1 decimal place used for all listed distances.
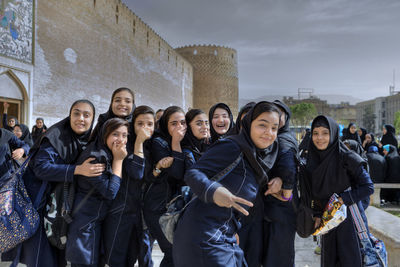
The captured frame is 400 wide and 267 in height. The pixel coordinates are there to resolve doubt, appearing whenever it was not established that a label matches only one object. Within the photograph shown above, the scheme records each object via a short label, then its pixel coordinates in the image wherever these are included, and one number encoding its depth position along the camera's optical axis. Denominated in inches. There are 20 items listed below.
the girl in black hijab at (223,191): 49.4
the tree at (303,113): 1720.0
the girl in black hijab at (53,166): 67.4
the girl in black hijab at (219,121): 90.9
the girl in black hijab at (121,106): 87.7
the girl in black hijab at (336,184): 72.3
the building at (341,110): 2578.7
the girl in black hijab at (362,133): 281.0
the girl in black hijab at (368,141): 246.4
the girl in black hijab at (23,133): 197.7
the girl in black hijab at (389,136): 255.3
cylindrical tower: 1080.2
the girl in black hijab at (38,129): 266.4
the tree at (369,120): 2218.3
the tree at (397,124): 1498.5
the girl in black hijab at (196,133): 80.4
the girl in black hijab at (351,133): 233.2
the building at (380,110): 2127.2
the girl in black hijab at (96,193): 66.7
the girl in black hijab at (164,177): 74.2
